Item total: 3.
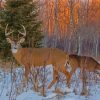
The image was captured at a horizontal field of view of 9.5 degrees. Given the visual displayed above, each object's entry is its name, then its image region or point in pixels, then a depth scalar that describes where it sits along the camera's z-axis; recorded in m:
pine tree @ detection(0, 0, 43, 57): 26.55
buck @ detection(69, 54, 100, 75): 14.81
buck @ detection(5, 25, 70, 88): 15.57
